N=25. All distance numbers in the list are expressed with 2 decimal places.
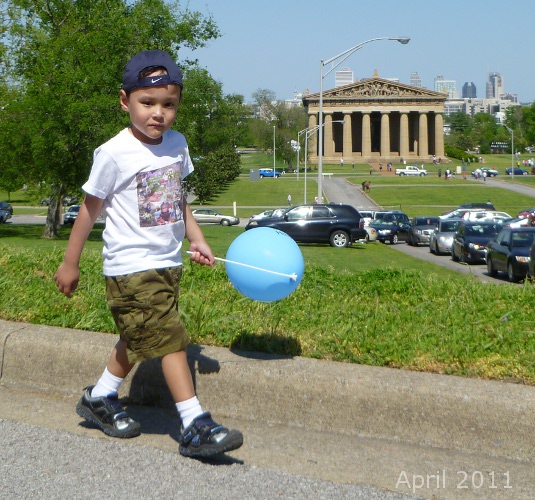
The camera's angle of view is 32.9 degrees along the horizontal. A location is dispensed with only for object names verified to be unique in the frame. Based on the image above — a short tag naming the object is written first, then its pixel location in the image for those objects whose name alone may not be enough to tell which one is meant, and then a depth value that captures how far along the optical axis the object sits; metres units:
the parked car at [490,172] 115.38
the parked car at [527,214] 44.60
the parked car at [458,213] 47.54
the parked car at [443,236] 34.56
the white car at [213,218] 55.31
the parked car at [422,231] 40.92
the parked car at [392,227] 43.41
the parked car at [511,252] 22.44
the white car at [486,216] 44.00
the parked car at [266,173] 116.62
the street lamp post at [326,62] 36.94
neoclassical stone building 138.88
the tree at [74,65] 31.64
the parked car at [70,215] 54.65
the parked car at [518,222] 39.46
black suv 33.34
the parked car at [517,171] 118.06
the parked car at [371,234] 42.06
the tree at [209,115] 34.78
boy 4.06
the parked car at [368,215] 48.35
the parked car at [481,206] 55.73
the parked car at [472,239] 29.47
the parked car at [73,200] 40.66
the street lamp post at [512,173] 110.11
